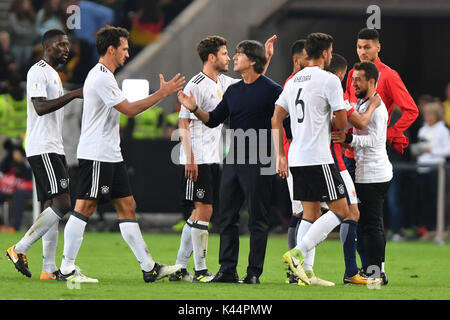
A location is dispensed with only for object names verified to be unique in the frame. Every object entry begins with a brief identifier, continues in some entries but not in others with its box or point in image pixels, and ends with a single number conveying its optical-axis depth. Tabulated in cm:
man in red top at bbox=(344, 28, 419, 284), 2075
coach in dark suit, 1956
